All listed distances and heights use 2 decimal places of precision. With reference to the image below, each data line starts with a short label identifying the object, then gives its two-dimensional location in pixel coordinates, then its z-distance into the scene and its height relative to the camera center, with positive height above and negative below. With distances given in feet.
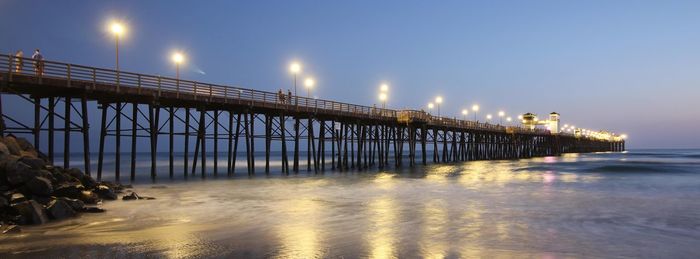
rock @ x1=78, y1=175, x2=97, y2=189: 57.72 -4.46
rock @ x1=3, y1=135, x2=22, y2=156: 51.70 -0.22
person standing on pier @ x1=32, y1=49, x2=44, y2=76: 64.85 +9.80
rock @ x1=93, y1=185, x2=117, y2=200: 56.62 -5.62
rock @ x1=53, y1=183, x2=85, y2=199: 49.73 -4.75
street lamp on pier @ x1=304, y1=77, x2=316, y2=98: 130.53 +15.27
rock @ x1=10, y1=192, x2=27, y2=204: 42.47 -4.59
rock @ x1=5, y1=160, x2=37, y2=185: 45.11 -2.66
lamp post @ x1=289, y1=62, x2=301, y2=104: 114.25 +16.58
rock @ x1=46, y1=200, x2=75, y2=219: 42.75 -5.68
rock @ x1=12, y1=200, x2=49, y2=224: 40.31 -5.42
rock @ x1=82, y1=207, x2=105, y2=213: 47.19 -6.22
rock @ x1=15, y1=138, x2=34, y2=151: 56.49 -0.14
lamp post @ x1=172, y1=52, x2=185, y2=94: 90.15 +14.83
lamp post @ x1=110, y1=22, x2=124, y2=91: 73.31 +16.18
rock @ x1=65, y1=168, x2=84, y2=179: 57.16 -3.43
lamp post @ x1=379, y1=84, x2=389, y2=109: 155.74 +15.03
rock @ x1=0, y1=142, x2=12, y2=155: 47.24 -0.61
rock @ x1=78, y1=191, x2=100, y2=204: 51.68 -5.59
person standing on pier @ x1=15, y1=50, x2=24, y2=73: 63.05 +9.86
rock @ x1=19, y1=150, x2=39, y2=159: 52.54 -1.14
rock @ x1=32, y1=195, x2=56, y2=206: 45.57 -5.08
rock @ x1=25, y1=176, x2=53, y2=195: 45.19 -3.80
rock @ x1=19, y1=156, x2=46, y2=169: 47.88 -1.80
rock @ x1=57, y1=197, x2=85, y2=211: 46.09 -5.50
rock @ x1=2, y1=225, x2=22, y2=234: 37.27 -6.35
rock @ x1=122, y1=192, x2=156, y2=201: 57.98 -6.32
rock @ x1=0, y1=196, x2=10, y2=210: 40.88 -4.77
